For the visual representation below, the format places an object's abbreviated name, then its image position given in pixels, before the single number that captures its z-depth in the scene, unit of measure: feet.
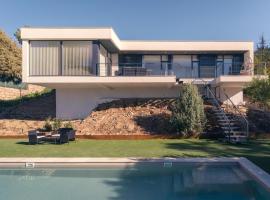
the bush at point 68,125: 40.31
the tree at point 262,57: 44.48
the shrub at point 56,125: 40.33
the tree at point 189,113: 37.14
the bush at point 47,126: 40.58
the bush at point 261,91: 29.63
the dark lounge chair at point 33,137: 33.23
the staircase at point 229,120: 34.63
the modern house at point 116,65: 42.03
